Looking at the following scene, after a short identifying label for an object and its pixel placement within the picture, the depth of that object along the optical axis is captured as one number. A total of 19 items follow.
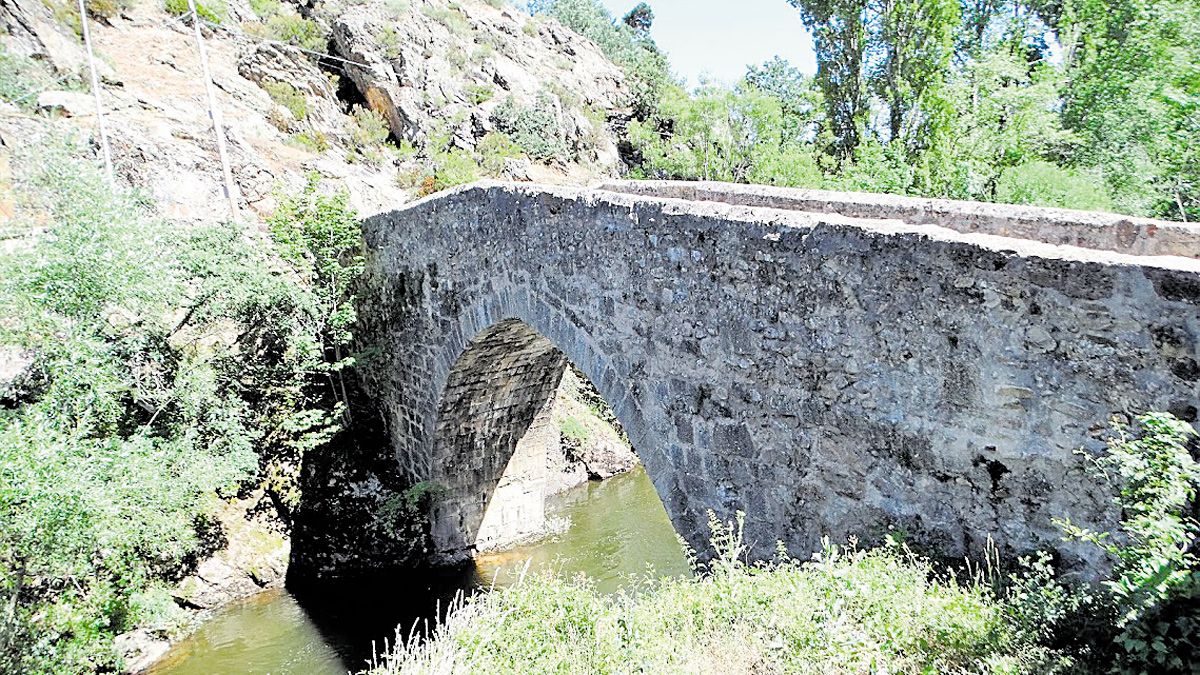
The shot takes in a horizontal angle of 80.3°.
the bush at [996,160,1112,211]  11.12
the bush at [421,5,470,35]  26.61
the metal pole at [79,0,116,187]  12.38
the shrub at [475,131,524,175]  22.34
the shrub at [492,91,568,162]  24.44
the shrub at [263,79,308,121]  20.12
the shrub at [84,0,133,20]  19.45
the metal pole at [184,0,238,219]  14.03
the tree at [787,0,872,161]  20.36
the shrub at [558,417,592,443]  14.58
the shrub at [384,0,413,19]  24.16
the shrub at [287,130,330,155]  19.05
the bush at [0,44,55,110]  13.89
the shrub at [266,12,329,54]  22.27
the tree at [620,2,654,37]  45.78
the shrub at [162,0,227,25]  21.42
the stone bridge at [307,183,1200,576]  3.51
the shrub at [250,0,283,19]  23.14
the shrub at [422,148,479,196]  19.47
